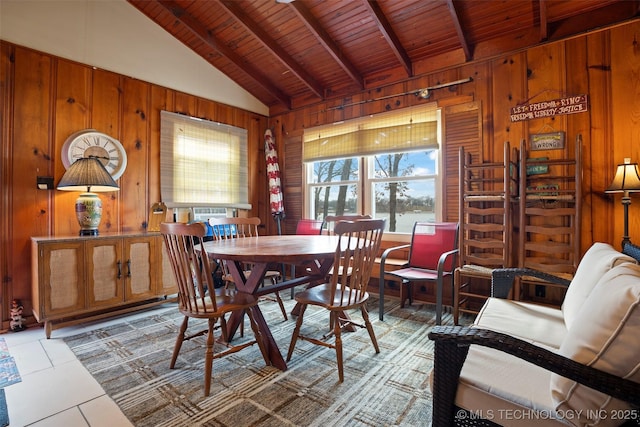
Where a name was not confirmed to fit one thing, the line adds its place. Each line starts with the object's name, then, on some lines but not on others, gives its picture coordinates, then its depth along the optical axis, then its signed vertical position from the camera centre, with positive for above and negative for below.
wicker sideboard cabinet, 2.52 -0.52
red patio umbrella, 4.55 +0.53
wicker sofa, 0.81 -0.46
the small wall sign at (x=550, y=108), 2.71 +0.95
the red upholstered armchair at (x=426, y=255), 2.91 -0.39
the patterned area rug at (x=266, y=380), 1.58 -0.99
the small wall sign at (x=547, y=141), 2.79 +0.66
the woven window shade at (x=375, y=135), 3.48 +0.97
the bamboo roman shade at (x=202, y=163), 3.76 +0.68
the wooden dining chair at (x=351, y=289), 1.85 -0.47
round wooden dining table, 1.90 -0.25
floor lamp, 2.30 +0.23
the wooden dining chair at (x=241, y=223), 2.78 -0.07
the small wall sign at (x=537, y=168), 2.85 +0.42
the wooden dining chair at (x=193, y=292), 1.75 -0.44
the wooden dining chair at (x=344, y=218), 3.12 -0.03
